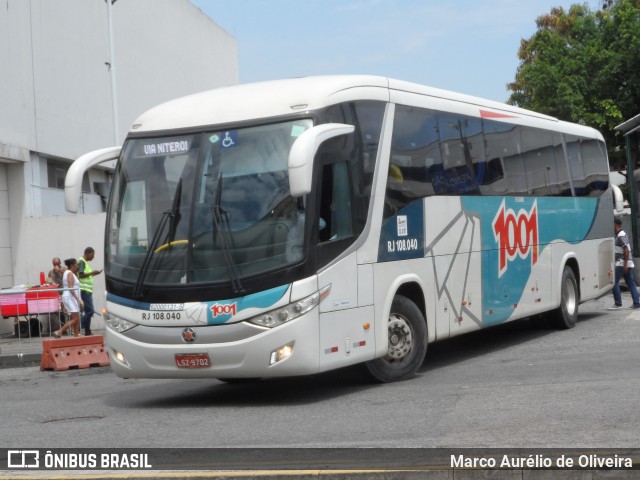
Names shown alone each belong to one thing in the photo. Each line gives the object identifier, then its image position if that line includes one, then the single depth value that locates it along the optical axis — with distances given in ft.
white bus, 33.55
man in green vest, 68.54
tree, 127.03
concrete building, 81.71
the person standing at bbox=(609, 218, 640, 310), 67.97
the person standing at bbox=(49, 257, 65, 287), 77.45
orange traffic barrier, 54.03
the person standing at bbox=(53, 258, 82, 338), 67.51
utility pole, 93.45
